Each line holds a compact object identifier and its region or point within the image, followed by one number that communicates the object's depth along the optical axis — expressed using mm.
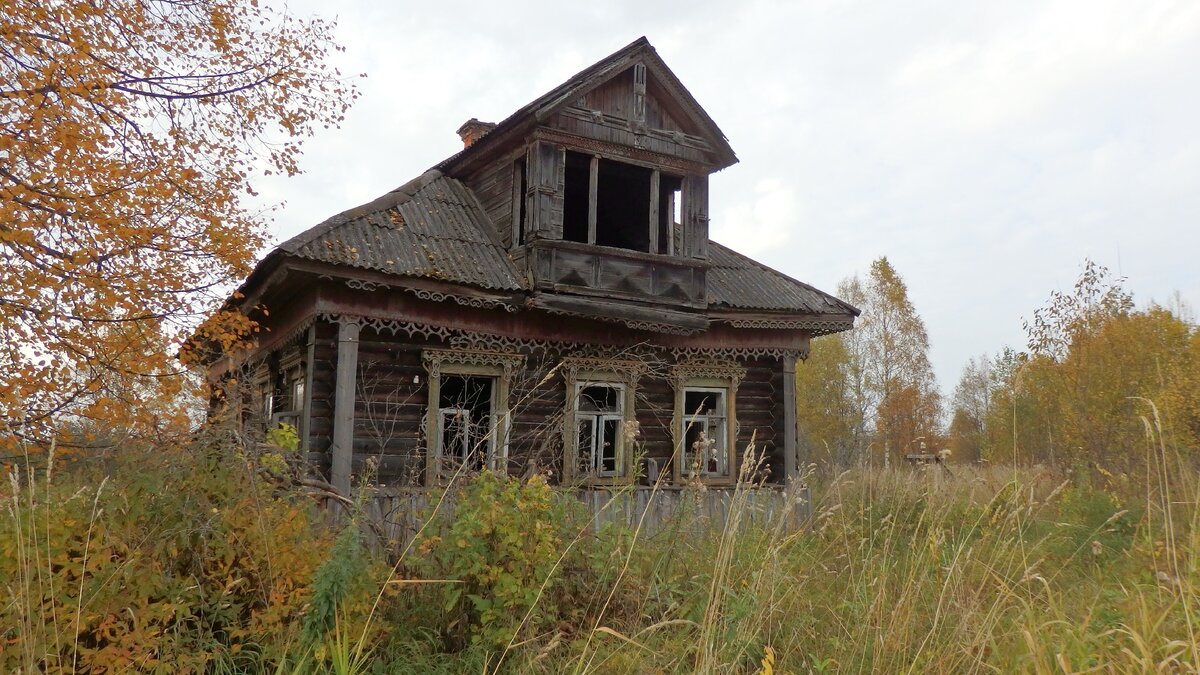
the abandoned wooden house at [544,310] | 9594
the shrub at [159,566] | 3129
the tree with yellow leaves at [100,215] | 5953
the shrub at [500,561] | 4000
